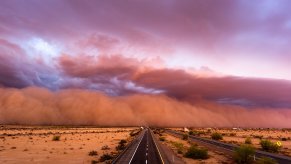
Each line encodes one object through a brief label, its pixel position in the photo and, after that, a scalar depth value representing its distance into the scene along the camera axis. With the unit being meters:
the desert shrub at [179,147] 27.33
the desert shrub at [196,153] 23.60
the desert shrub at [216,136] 52.86
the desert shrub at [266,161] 17.21
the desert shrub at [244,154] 20.93
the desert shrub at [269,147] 30.84
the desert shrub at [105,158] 20.11
